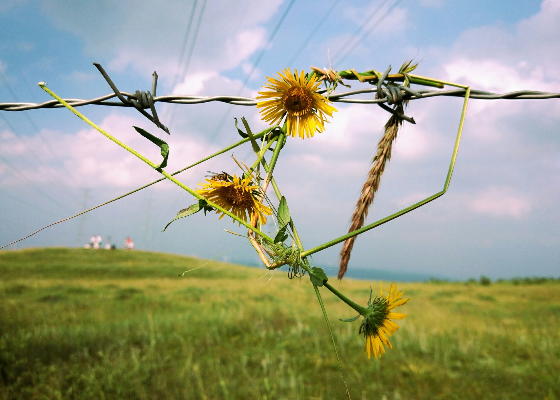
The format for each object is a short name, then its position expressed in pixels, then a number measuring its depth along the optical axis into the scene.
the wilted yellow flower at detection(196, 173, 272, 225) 0.16
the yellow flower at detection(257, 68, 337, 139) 0.18
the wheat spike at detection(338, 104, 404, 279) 0.17
